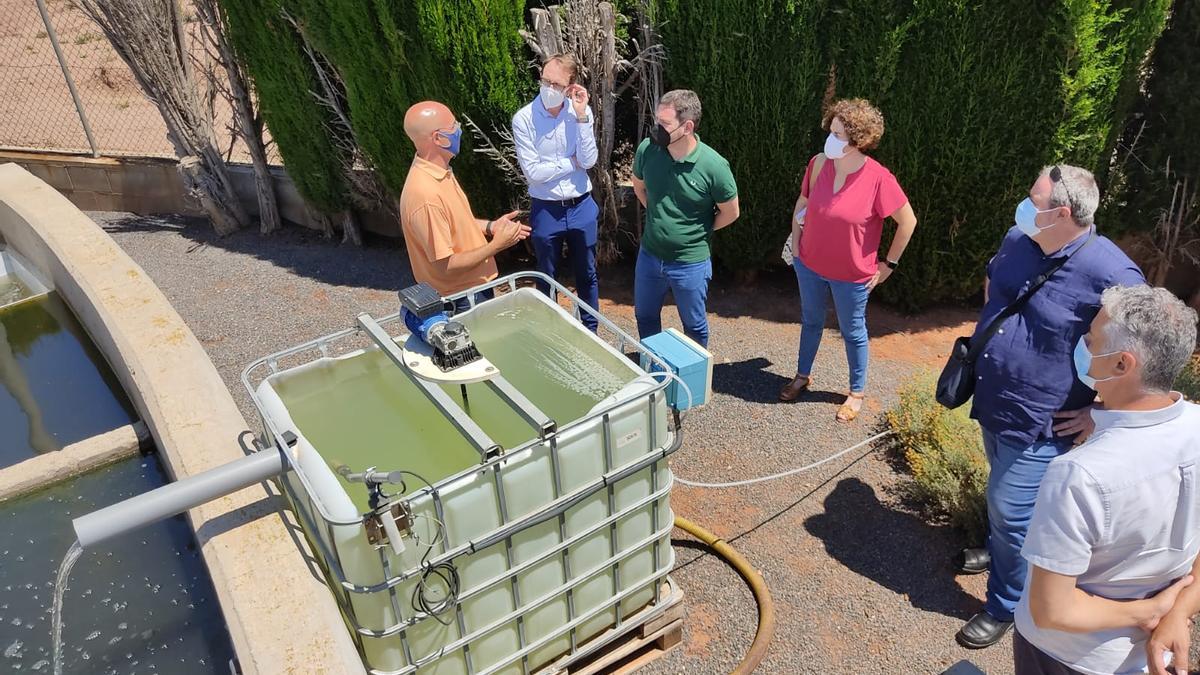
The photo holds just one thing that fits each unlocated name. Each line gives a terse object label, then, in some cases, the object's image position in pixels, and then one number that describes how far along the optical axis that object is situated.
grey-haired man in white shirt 2.21
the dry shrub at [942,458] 4.32
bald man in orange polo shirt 4.17
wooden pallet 3.54
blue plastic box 3.63
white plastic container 2.76
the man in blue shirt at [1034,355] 3.21
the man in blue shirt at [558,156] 5.28
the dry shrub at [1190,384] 5.26
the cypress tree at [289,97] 7.64
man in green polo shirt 4.69
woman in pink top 4.49
